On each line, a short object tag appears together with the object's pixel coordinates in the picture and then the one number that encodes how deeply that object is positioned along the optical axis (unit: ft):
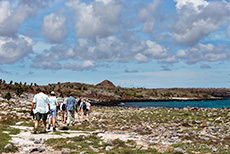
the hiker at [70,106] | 73.82
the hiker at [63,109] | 82.84
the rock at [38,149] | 38.62
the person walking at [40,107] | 53.42
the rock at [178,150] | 38.25
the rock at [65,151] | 38.81
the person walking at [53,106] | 61.21
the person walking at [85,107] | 92.58
